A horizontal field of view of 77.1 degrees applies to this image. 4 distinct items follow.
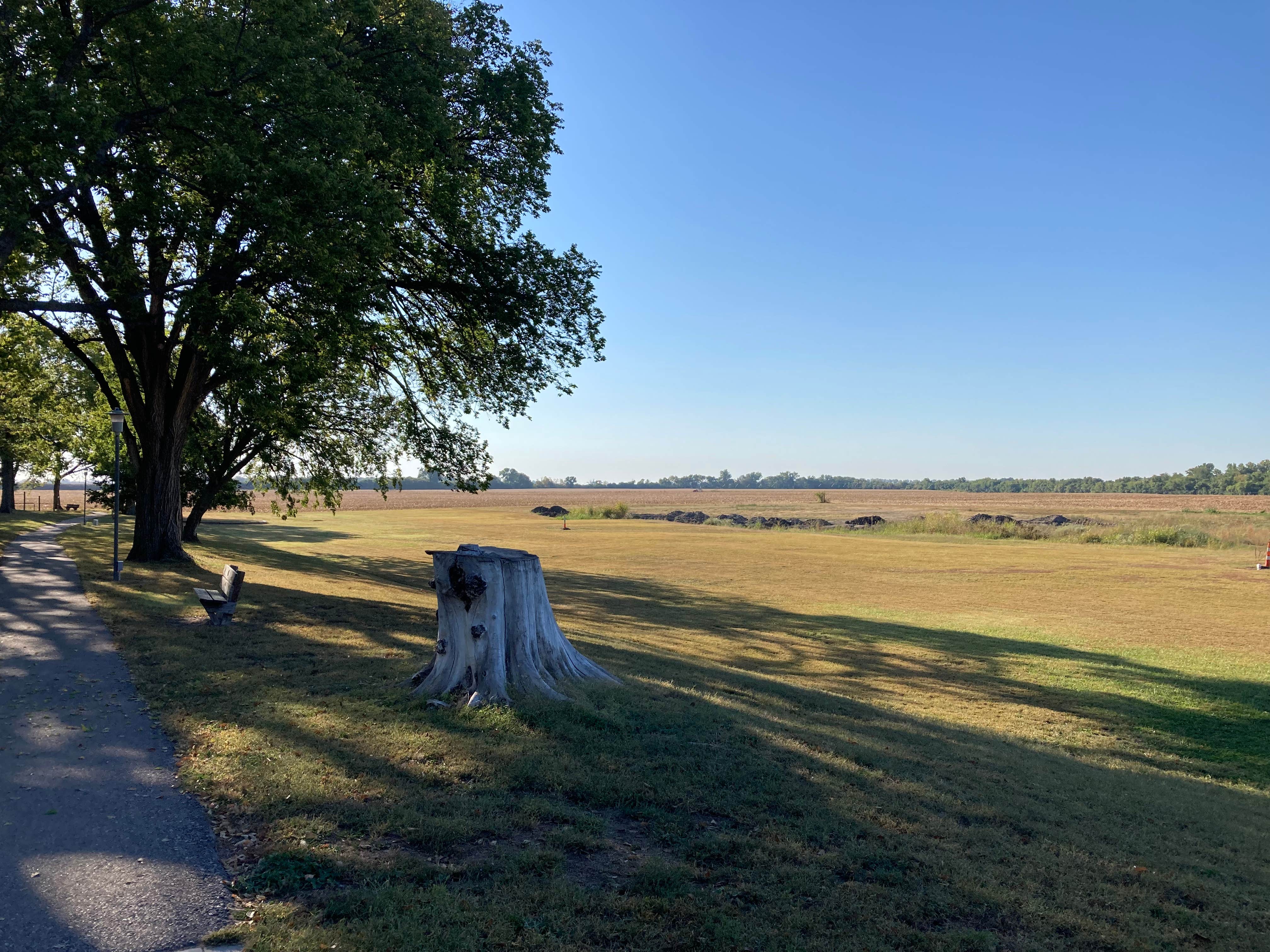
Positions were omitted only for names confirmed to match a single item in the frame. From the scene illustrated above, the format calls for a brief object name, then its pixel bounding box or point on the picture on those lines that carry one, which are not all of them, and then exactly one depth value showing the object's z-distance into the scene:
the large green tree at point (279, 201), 13.03
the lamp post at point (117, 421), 17.42
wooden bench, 12.00
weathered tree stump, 7.68
